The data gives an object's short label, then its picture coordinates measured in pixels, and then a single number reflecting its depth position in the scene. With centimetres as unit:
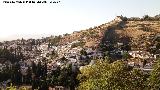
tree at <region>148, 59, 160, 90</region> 2744
